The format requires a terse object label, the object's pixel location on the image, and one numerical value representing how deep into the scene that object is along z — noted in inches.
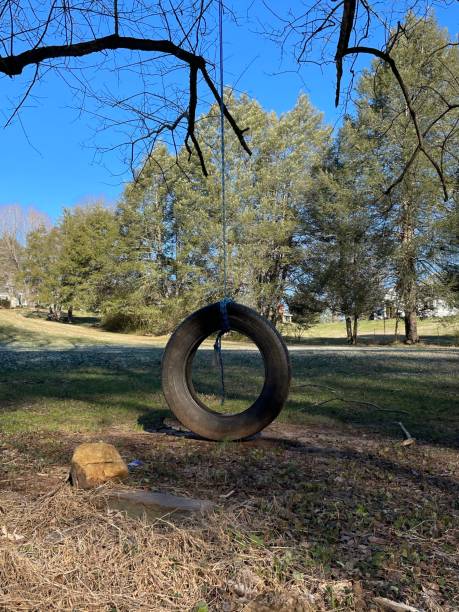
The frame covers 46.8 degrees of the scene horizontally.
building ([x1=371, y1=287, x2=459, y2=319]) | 978.7
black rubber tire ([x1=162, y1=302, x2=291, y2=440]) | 195.5
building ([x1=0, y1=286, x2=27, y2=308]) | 2277.6
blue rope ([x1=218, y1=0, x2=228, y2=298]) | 187.0
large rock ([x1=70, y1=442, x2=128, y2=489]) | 139.1
